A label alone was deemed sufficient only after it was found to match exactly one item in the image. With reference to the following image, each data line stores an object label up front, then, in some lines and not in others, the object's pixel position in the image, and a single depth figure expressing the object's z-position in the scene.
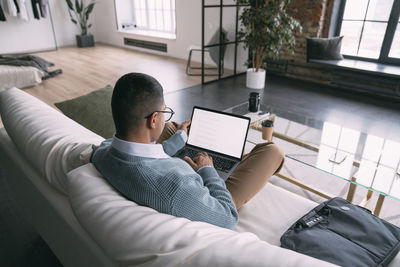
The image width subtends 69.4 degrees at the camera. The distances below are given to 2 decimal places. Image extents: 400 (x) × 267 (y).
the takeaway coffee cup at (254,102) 2.50
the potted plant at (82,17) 7.44
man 0.85
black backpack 0.98
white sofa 0.63
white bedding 4.16
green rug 1.83
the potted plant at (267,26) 3.71
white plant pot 4.29
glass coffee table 1.67
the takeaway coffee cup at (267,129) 2.11
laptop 1.65
